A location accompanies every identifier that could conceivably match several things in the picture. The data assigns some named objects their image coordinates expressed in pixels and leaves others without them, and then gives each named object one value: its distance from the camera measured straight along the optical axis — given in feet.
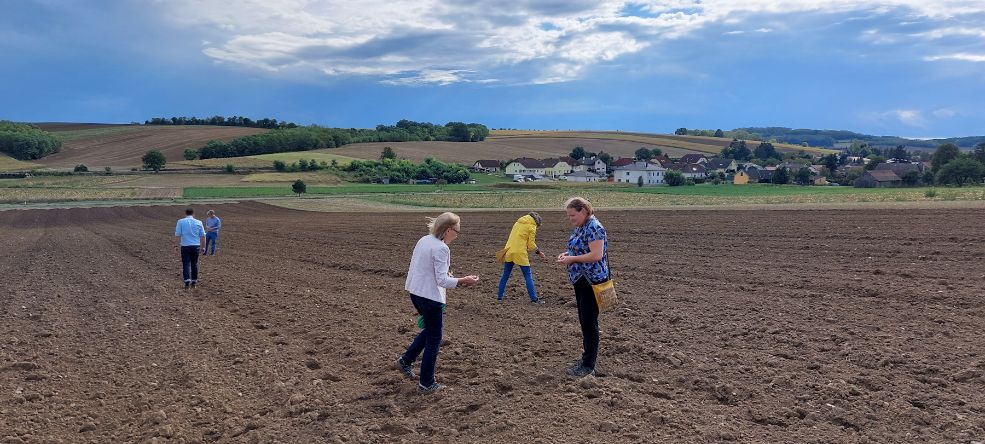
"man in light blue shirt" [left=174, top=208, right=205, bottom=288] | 40.60
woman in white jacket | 19.57
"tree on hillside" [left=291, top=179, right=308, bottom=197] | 200.75
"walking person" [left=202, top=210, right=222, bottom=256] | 58.13
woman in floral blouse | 20.47
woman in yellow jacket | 34.01
